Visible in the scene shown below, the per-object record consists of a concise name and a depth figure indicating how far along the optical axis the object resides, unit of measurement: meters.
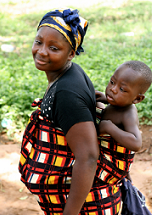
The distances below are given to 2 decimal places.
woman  1.35
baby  1.55
